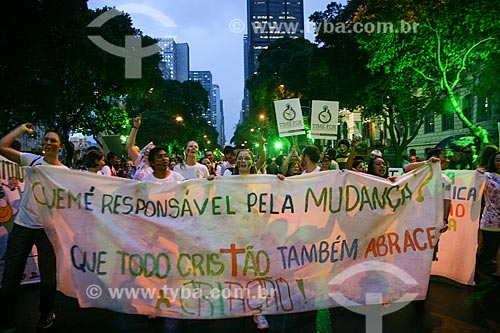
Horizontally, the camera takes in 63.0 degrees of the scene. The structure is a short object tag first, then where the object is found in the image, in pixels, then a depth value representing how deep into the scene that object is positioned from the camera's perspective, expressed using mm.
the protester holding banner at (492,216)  5445
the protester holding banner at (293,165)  6853
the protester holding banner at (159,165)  4570
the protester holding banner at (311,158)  5195
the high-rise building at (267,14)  188500
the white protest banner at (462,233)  5156
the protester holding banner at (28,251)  3816
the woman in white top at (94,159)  6012
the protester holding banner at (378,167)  4809
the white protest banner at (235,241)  3807
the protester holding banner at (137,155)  5805
